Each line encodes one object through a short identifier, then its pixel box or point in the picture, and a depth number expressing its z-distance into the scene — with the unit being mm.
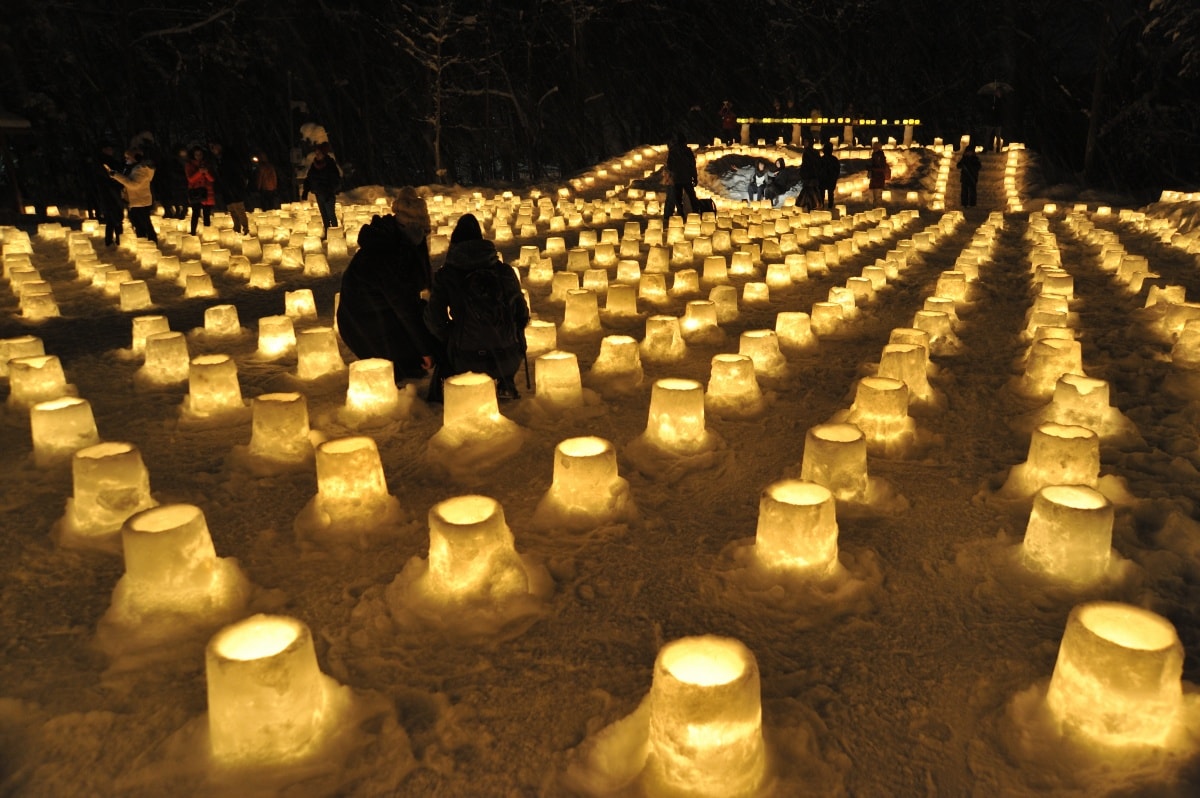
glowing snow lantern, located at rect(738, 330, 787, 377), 6203
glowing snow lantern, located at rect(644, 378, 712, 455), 4750
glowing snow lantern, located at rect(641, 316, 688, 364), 6691
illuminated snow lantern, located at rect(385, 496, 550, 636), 3223
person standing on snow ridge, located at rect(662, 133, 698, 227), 15492
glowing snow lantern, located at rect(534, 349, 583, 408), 5508
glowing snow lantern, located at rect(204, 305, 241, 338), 7613
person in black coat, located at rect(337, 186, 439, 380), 5840
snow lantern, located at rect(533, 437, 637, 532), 3955
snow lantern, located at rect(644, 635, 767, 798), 2301
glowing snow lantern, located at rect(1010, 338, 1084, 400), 5711
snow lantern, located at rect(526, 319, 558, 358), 6629
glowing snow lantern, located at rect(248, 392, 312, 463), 4723
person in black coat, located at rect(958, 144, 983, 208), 20828
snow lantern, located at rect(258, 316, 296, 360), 6898
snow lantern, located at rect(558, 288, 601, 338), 7598
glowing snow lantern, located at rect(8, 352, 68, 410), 5684
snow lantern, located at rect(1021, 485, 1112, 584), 3367
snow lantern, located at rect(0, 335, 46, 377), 6395
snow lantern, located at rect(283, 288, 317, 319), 8297
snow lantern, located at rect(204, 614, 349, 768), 2445
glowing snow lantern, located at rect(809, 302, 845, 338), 7496
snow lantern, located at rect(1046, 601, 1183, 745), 2453
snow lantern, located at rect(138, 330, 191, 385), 6223
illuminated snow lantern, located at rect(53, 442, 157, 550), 3863
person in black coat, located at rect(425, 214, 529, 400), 5352
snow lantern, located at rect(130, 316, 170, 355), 6969
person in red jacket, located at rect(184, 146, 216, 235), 13961
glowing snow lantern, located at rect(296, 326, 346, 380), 6281
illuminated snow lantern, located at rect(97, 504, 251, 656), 3133
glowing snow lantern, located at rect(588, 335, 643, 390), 6109
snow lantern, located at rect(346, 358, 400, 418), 5363
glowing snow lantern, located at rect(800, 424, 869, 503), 4059
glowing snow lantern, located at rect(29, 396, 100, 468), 4688
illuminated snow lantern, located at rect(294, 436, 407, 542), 3918
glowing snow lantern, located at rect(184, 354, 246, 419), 5449
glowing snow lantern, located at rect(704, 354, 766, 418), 5453
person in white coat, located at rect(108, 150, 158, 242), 12609
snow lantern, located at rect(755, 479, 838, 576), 3400
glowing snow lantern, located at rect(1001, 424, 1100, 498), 4074
